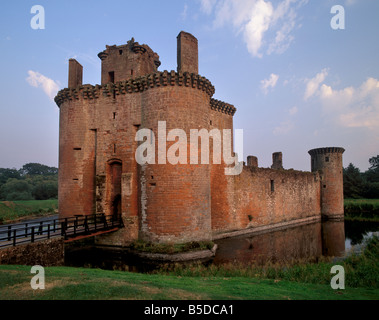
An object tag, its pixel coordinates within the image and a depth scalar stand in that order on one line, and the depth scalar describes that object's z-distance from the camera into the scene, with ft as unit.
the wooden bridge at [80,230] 32.91
